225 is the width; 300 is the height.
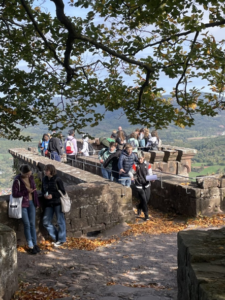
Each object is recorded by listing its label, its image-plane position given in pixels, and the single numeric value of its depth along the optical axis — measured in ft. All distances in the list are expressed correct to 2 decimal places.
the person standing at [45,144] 51.06
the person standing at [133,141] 44.34
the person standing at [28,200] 22.95
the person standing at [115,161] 34.13
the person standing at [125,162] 32.24
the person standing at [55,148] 46.42
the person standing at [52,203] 24.41
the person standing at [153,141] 50.06
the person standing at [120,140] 39.06
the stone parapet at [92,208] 25.20
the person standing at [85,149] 52.54
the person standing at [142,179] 31.63
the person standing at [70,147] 49.34
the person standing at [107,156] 35.85
